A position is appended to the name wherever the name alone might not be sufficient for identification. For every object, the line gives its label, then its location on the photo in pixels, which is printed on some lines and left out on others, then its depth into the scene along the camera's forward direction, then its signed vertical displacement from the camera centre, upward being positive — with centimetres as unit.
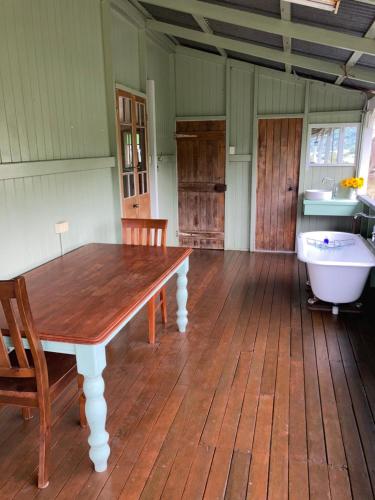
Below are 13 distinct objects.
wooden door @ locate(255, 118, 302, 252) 568 -50
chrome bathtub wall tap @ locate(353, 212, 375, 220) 412 -73
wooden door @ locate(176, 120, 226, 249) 594 -50
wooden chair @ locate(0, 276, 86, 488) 154 -101
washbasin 539 -64
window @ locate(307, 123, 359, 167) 548 +5
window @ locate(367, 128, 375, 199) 540 -42
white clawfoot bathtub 346 -110
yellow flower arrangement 525 -46
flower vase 540 -62
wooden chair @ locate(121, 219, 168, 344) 333 -70
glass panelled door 411 -4
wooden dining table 171 -78
